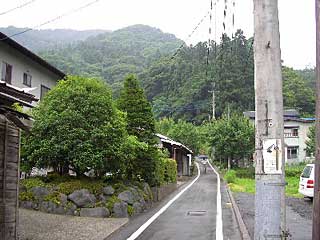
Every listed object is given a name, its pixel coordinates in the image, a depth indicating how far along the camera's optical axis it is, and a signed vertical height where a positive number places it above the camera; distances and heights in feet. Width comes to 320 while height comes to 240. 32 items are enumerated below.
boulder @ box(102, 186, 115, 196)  44.09 -4.00
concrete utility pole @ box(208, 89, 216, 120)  202.01 +23.61
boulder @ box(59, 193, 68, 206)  41.93 -4.67
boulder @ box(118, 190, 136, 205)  44.98 -4.73
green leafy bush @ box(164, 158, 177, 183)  73.41 -3.17
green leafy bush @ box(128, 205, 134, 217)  44.68 -6.18
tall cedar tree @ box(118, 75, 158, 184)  57.06 +4.81
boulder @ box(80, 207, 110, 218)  41.55 -5.92
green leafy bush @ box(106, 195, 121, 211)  42.91 -5.01
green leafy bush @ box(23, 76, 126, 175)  44.19 +2.43
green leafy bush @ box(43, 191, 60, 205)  41.84 -4.51
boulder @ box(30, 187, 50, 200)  42.60 -4.05
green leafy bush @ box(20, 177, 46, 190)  43.42 -3.18
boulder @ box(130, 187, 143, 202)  47.39 -4.77
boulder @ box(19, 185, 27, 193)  43.54 -3.81
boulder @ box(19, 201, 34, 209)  42.27 -5.27
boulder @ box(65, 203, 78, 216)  41.48 -5.65
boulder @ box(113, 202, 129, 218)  42.90 -5.90
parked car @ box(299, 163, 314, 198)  56.72 -3.73
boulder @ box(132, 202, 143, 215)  46.08 -6.15
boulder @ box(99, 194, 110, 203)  43.24 -4.69
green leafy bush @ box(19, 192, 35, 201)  42.62 -4.47
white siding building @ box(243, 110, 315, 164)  170.91 +8.10
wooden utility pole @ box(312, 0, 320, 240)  14.58 -1.12
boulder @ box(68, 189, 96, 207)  42.16 -4.57
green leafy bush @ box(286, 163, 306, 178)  121.80 -5.03
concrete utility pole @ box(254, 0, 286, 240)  12.79 +0.95
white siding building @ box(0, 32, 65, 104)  64.77 +15.33
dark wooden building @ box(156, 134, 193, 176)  118.83 +0.09
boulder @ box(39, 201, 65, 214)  41.50 -5.54
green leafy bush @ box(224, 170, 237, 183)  110.50 -6.39
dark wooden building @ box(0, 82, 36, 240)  24.67 -0.70
